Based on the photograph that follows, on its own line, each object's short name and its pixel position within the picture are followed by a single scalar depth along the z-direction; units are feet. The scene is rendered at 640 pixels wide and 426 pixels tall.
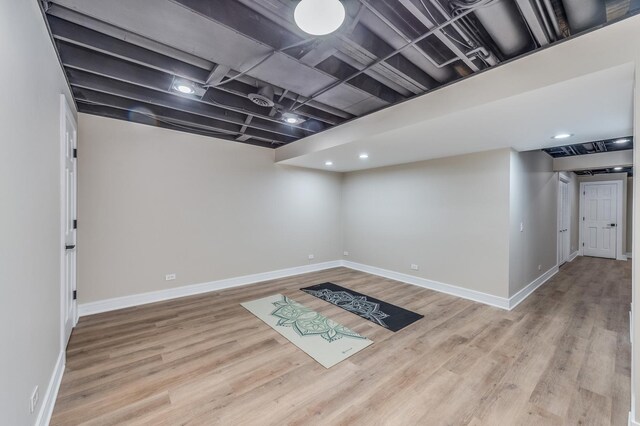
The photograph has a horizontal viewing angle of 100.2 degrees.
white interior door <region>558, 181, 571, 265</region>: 20.59
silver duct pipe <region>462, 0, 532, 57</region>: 5.77
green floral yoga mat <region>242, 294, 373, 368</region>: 8.91
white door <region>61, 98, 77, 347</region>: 8.02
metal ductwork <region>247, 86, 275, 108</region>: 9.16
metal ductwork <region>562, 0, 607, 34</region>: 5.60
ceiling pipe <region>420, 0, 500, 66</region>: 5.49
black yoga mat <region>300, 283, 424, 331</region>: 11.37
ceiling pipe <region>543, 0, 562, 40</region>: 5.54
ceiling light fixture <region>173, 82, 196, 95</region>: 8.61
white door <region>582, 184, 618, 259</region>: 25.00
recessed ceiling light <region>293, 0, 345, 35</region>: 4.69
